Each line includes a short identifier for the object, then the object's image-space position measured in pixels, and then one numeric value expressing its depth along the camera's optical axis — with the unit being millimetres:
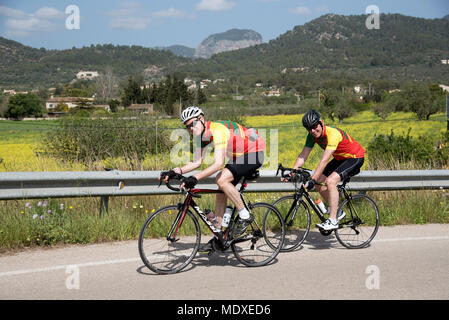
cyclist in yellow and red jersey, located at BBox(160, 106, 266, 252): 5211
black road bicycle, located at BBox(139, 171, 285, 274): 5250
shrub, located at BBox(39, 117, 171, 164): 11531
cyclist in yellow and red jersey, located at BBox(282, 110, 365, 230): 6129
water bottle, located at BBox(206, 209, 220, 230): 5492
